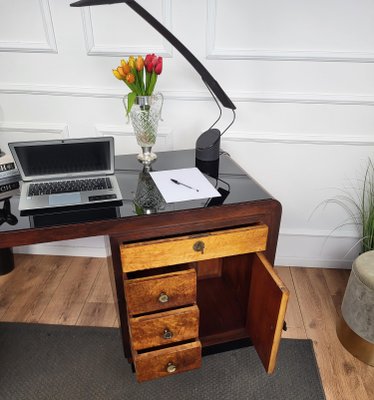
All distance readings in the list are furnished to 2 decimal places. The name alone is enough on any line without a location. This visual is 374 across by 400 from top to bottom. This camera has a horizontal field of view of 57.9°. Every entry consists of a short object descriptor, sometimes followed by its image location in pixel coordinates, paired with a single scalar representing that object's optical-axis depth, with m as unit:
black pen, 1.08
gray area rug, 1.14
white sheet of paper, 1.03
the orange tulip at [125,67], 1.07
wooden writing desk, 0.92
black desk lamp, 1.05
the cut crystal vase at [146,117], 1.14
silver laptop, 0.99
